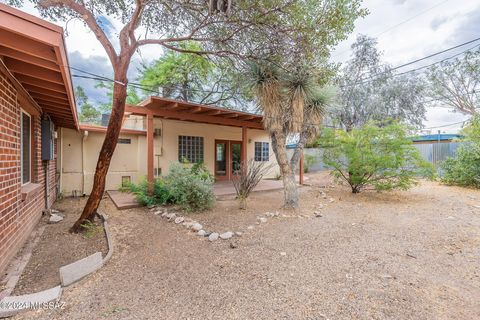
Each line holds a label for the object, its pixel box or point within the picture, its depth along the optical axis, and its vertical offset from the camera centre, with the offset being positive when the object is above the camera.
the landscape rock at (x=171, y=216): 5.23 -1.37
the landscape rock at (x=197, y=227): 4.47 -1.39
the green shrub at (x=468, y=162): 8.26 -0.14
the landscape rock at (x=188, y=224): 4.64 -1.40
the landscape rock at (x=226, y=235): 4.14 -1.45
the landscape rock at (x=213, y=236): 4.07 -1.45
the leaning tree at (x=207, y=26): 4.32 +3.10
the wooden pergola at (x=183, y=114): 6.57 +1.54
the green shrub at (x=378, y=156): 6.95 +0.08
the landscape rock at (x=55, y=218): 4.84 -1.34
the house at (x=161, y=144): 7.15 +0.60
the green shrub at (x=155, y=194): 6.29 -1.04
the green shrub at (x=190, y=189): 5.80 -0.82
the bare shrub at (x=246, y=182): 5.94 -0.63
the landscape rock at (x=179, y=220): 4.96 -1.38
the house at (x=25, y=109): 1.99 +0.84
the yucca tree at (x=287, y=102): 5.91 +1.56
